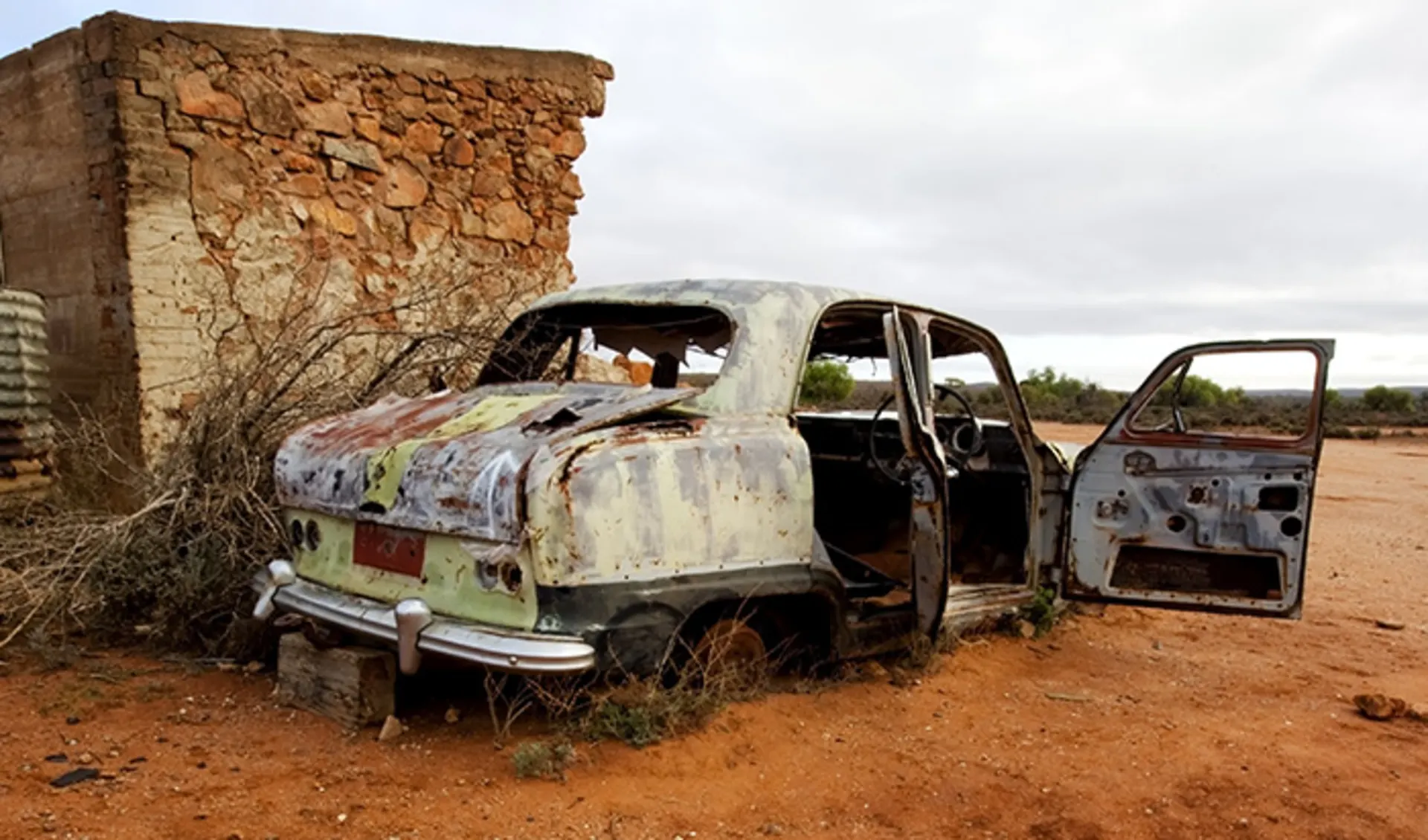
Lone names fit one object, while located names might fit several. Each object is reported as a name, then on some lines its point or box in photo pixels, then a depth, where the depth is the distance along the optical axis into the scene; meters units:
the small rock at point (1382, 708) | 4.36
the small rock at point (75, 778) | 3.42
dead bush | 4.94
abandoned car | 3.37
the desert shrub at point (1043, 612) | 5.46
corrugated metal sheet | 7.01
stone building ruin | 6.82
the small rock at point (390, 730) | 3.75
